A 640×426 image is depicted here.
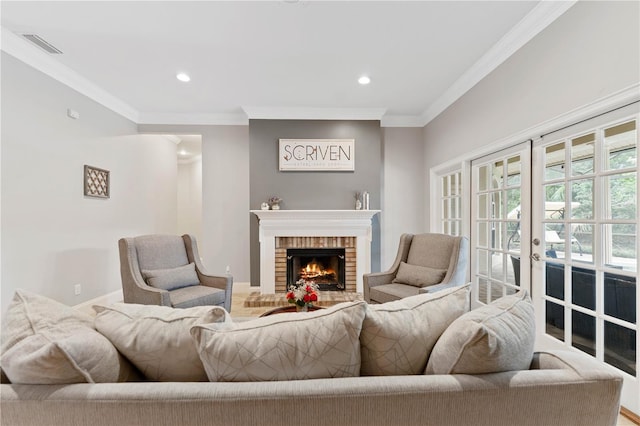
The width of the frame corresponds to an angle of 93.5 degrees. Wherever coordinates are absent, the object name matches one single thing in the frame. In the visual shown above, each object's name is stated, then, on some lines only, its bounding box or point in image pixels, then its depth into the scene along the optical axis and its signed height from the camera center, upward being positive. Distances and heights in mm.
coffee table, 2436 -798
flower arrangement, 2395 -650
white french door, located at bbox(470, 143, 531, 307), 2584 -78
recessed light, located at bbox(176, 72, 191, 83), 3248 +1517
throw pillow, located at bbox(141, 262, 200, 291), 2898 -620
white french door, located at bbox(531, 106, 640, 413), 1770 -180
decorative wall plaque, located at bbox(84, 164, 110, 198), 3533 +402
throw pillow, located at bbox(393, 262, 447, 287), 2920 -603
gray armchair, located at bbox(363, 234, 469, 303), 2867 -548
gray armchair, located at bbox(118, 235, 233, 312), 2725 -601
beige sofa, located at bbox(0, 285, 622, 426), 775 -449
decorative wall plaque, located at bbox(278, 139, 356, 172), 4383 +885
